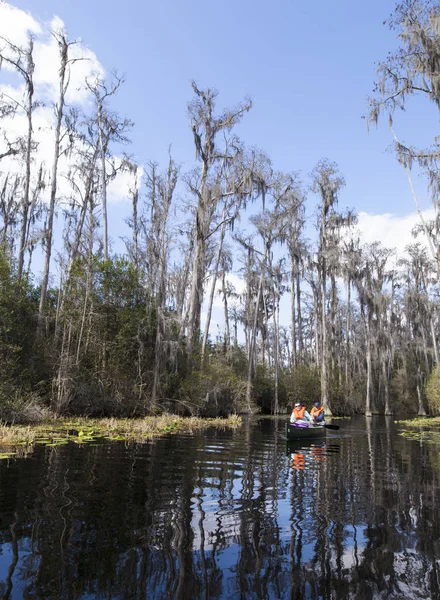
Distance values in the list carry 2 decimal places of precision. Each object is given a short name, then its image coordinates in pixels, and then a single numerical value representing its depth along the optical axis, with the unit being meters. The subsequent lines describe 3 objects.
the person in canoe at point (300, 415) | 14.88
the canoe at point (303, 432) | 13.30
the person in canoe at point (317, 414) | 16.41
